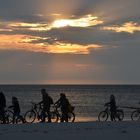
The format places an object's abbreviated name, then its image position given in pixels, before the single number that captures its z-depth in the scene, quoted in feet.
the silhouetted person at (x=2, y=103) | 85.97
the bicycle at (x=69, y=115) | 90.54
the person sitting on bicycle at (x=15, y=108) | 86.43
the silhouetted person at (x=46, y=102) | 87.61
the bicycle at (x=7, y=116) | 88.27
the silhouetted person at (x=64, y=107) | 88.90
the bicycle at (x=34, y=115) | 92.02
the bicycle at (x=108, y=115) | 98.79
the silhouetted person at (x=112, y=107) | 94.62
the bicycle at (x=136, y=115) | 106.42
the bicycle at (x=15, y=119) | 87.83
